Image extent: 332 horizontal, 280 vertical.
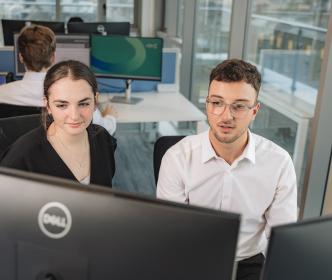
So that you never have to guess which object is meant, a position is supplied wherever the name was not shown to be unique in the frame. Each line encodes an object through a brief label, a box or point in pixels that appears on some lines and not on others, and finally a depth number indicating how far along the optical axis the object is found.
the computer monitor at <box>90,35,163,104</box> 3.37
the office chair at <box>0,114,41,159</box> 1.85
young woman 1.46
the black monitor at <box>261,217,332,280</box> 0.71
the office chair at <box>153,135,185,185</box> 1.84
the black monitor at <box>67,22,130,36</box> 3.98
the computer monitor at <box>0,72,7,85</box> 3.34
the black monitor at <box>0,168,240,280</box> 0.71
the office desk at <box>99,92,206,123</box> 3.06
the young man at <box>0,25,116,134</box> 2.59
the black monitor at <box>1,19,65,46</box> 4.08
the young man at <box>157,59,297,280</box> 1.39
